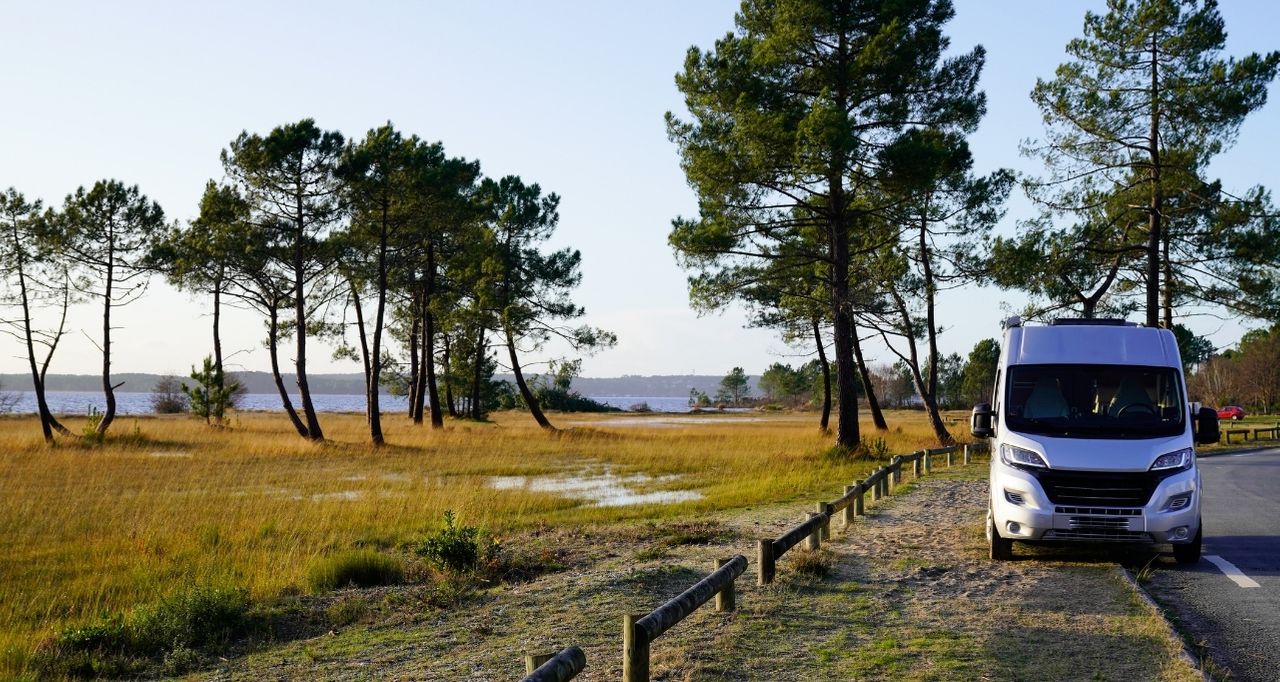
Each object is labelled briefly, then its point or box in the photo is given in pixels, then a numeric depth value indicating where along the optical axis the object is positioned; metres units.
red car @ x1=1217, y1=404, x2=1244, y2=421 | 73.94
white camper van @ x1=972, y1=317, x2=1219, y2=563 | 10.34
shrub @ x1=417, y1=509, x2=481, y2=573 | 11.39
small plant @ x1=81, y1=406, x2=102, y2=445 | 34.78
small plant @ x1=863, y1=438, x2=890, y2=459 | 27.80
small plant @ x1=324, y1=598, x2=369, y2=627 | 9.31
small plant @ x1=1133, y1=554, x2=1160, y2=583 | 10.21
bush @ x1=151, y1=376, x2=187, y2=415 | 78.50
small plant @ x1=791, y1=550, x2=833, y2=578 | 10.26
